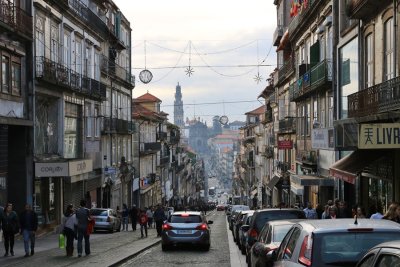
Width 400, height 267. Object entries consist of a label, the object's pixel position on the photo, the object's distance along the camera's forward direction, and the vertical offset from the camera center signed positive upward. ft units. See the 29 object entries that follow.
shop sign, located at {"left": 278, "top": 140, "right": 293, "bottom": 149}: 144.62 -1.89
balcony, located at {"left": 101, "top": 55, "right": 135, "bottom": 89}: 150.10 +15.41
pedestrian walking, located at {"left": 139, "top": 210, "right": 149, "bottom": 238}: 101.56 -12.48
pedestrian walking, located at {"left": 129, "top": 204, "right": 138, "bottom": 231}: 124.47 -14.24
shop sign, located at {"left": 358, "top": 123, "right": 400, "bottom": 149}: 53.62 -0.12
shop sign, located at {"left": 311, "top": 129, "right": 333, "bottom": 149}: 89.45 -0.56
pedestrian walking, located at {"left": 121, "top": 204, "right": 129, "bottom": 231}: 131.54 -15.56
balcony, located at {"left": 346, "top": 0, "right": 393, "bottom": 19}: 69.36 +13.07
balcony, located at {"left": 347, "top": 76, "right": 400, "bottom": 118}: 58.23 +3.21
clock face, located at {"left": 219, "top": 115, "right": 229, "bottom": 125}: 303.42 +7.09
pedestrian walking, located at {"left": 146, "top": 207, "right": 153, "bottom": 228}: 125.73 -14.25
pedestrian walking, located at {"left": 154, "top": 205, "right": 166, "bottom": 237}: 100.15 -11.68
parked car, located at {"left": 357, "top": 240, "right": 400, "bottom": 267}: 17.70 -3.24
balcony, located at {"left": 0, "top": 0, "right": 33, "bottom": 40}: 80.35 +14.36
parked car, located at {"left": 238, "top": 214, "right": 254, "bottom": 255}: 67.66 -10.24
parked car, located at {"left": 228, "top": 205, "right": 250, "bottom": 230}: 142.02 -14.93
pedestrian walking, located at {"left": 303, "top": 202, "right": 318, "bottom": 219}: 80.07 -9.05
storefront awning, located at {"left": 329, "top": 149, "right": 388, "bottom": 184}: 74.08 -3.24
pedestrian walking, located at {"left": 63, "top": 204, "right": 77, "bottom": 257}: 64.13 -8.40
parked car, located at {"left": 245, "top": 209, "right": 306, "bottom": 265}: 55.36 -6.59
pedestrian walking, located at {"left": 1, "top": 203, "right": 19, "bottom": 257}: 62.80 -7.98
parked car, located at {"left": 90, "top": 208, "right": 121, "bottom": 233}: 113.70 -13.51
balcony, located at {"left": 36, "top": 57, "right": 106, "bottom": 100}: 94.73 +8.99
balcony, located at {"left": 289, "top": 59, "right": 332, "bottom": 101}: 106.42 +9.22
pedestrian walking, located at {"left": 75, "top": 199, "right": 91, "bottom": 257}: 64.03 -7.89
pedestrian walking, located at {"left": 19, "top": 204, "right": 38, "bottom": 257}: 63.93 -7.97
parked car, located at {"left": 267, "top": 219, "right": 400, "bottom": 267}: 25.52 -3.96
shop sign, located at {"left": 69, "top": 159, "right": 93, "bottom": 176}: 96.26 -4.53
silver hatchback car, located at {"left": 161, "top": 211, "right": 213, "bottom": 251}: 73.31 -10.17
